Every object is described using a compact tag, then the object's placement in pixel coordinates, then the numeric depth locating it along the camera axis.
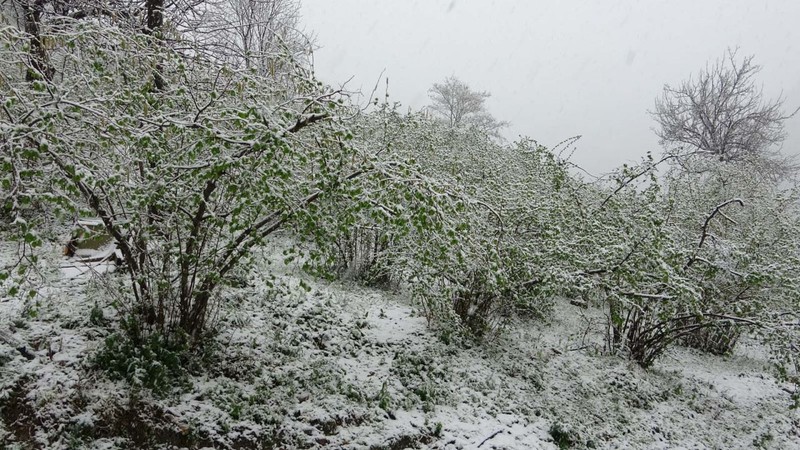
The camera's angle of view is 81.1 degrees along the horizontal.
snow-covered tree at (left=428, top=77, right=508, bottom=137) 33.00
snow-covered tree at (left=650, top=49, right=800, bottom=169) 21.28
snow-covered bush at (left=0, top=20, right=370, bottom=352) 3.22
